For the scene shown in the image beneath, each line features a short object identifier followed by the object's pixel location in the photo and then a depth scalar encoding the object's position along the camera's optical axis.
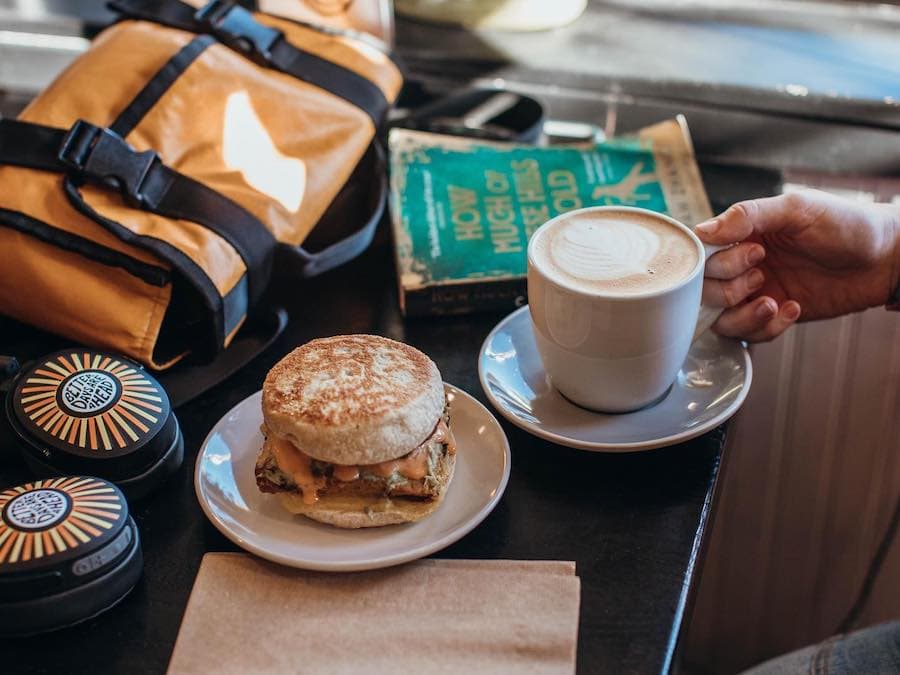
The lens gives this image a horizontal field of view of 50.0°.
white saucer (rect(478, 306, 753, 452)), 0.81
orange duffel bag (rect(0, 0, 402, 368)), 0.88
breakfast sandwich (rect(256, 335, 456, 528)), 0.70
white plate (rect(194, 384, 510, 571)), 0.70
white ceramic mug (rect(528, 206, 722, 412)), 0.77
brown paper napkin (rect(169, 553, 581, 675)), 0.64
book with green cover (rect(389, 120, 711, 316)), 0.99
